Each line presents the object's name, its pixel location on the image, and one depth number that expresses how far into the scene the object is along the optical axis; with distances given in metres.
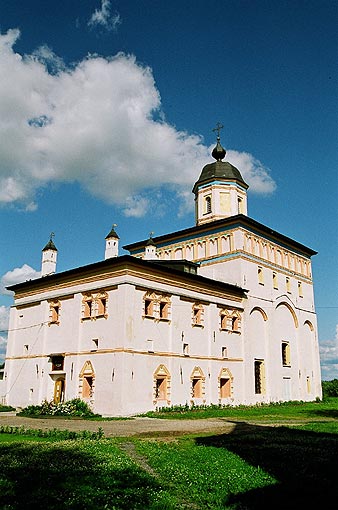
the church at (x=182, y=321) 23.80
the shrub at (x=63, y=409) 22.31
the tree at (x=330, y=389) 48.06
